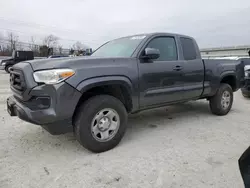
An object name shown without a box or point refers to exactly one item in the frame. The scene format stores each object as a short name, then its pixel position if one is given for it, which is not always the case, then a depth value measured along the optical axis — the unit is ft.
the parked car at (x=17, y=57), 60.69
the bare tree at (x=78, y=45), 196.85
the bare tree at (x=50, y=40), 183.46
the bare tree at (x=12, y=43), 146.00
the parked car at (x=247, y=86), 22.65
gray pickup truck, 8.14
